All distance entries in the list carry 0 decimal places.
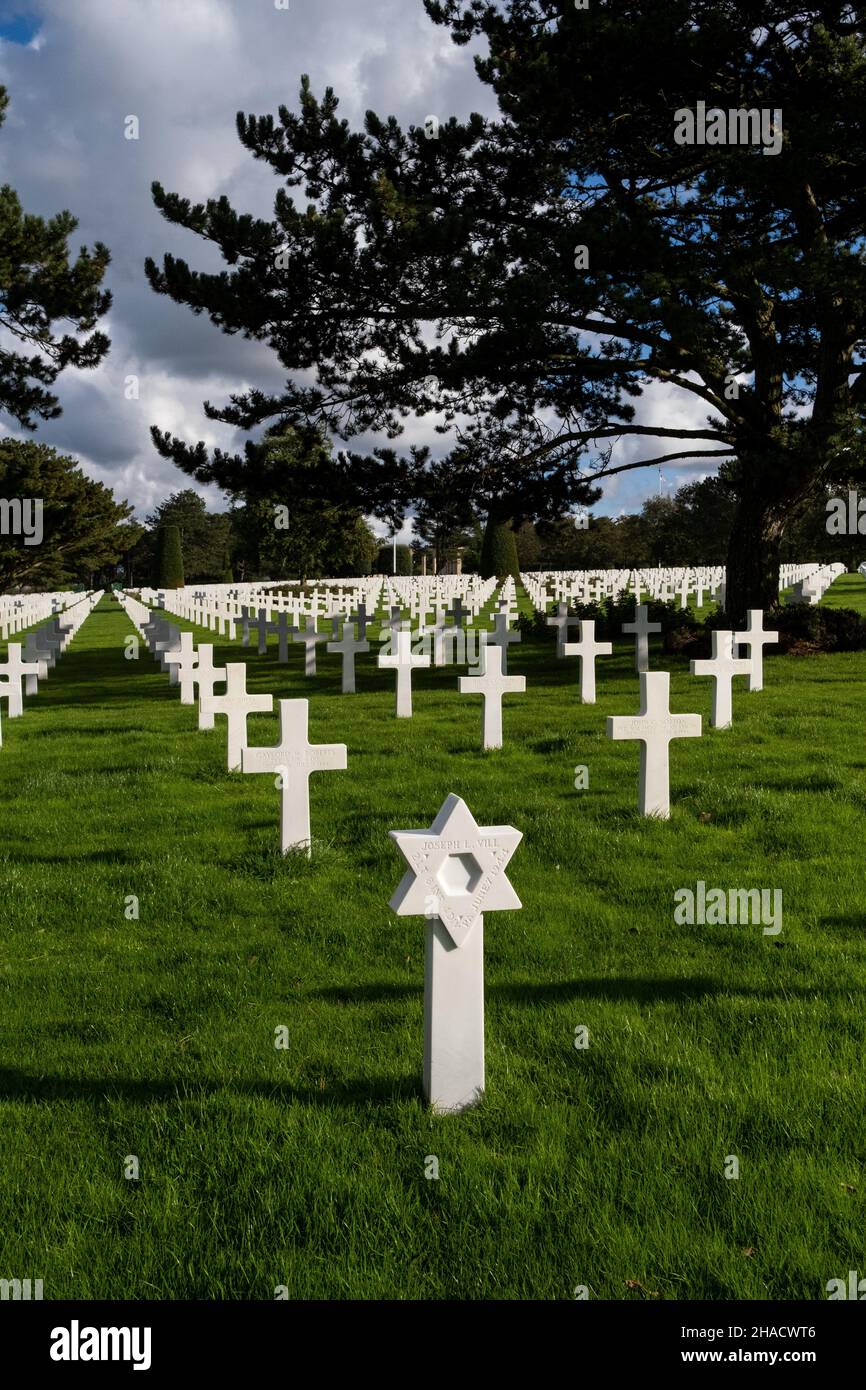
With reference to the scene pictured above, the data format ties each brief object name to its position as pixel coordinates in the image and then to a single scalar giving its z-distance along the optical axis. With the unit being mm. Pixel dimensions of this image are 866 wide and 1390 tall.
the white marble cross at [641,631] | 13914
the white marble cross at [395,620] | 16281
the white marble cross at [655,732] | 6301
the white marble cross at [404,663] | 10695
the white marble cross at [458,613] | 18797
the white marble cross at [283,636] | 17719
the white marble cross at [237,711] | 7887
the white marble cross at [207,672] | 10514
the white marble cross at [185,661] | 12203
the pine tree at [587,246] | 11336
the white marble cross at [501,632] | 13664
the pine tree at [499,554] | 46719
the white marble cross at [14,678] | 11703
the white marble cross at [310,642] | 14600
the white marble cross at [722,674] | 9055
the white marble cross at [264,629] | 19203
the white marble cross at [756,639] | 10828
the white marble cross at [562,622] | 17297
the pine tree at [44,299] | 20641
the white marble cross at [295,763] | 5566
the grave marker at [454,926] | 2953
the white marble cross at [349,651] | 13242
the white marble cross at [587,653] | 11070
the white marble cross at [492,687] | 8555
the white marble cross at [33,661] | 14531
